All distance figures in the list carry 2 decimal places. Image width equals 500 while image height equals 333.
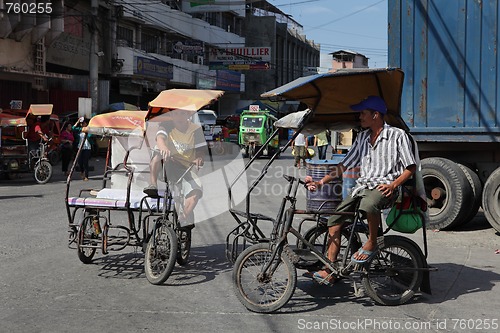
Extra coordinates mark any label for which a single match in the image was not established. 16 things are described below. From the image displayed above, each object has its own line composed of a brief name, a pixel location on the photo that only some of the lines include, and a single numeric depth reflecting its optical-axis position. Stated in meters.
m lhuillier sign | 48.38
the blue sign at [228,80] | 51.19
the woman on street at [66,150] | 19.91
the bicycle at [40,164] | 17.27
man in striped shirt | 5.50
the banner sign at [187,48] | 41.97
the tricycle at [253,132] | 32.09
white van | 34.50
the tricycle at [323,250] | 5.48
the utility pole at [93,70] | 27.72
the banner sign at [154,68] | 35.53
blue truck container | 9.52
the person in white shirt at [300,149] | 23.91
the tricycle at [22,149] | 17.14
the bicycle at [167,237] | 6.29
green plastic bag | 5.95
